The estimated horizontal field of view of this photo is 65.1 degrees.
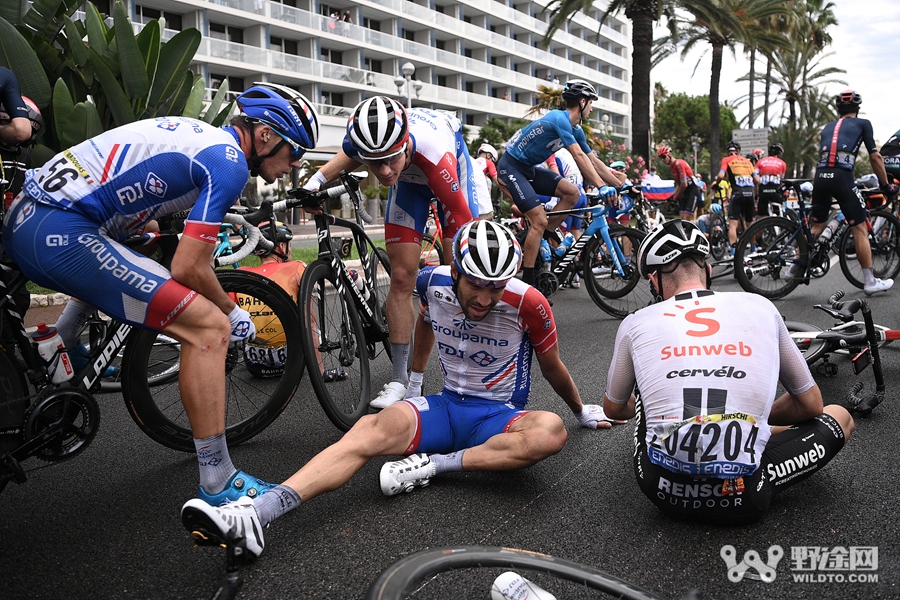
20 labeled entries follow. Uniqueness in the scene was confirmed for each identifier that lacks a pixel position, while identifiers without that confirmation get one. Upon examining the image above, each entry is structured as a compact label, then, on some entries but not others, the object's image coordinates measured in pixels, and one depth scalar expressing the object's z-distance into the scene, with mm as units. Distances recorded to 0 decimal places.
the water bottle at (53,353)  3367
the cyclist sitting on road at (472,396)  3113
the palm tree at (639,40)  20109
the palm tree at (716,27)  21078
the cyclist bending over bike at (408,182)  4227
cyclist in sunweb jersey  2701
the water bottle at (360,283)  4816
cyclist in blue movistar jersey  7359
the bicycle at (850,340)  4262
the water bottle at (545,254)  8531
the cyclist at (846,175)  8078
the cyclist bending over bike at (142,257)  2951
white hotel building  37000
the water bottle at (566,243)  8312
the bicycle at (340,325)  4043
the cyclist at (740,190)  13117
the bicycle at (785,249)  8250
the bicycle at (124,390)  3020
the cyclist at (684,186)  14523
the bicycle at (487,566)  2004
